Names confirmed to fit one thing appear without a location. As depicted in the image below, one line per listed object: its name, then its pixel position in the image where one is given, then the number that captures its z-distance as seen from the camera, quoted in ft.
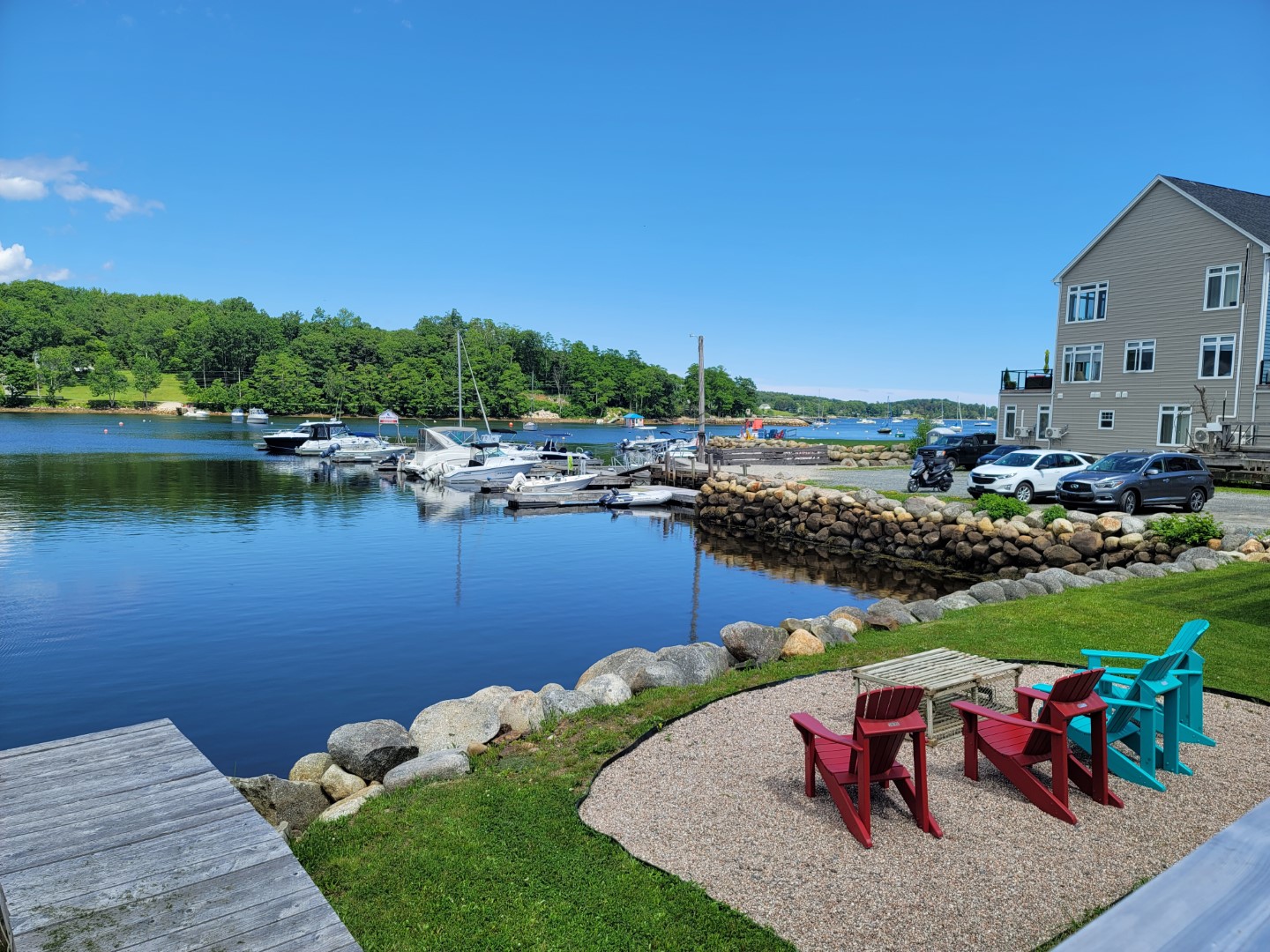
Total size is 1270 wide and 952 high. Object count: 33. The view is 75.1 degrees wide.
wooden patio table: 23.79
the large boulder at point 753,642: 35.70
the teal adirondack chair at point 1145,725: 21.04
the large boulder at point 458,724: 29.19
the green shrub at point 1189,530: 59.47
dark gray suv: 75.10
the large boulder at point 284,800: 24.82
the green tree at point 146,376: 472.85
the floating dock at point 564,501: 131.13
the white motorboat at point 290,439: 228.02
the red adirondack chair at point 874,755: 18.03
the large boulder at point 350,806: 22.39
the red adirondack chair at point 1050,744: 19.49
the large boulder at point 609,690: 29.99
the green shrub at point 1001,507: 76.48
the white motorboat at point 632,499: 131.85
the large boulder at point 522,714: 29.32
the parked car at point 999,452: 107.24
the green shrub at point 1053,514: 72.08
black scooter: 99.60
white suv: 86.38
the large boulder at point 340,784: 26.61
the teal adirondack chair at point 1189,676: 22.33
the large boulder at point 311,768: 27.55
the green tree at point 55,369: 443.32
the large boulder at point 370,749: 27.43
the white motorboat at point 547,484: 136.77
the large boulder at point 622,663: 36.11
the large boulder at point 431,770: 24.32
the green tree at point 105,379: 460.14
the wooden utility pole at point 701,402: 147.84
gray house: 101.14
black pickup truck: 134.51
